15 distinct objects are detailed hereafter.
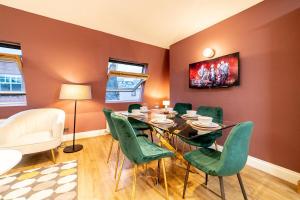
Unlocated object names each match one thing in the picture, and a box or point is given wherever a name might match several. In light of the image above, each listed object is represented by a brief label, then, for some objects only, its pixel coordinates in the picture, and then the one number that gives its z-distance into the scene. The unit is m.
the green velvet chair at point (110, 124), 1.95
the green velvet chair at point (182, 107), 2.86
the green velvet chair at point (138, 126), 2.62
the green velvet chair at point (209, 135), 1.97
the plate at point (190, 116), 2.02
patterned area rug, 1.54
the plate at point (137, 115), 2.19
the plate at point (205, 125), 1.54
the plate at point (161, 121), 1.71
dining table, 1.39
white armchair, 2.04
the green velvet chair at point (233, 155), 1.17
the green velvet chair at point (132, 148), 1.33
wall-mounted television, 2.48
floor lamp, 2.61
